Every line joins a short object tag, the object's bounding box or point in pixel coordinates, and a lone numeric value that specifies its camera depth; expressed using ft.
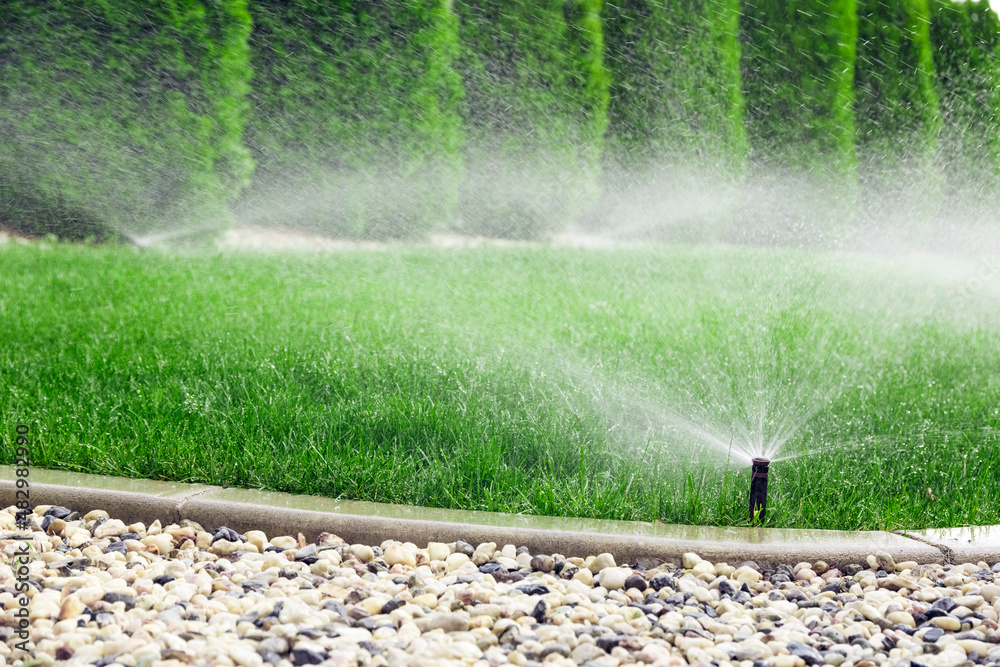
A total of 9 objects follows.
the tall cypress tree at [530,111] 34.42
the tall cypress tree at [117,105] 30.35
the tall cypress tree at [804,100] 35.55
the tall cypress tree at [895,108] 35.29
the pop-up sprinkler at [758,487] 9.71
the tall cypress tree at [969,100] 32.50
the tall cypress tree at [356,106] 31.55
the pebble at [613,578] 8.46
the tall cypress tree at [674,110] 35.99
